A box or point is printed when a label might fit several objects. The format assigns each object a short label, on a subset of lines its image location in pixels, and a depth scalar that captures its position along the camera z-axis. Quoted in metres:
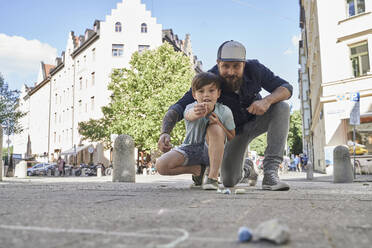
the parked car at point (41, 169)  31.47
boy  3.77
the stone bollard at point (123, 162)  8.80
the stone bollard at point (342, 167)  9.53
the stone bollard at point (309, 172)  12.30
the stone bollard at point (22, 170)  19.66
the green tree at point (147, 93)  25.36
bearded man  3.90
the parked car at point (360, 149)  16.77
